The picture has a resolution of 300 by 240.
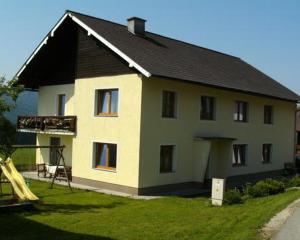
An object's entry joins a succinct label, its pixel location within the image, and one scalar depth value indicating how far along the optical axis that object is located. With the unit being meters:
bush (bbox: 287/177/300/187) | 19.47
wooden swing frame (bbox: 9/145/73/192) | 14.25
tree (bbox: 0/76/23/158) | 13.10
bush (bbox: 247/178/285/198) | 16.42
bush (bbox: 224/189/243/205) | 14.87
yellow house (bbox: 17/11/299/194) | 17.89
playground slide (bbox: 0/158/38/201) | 13.80
